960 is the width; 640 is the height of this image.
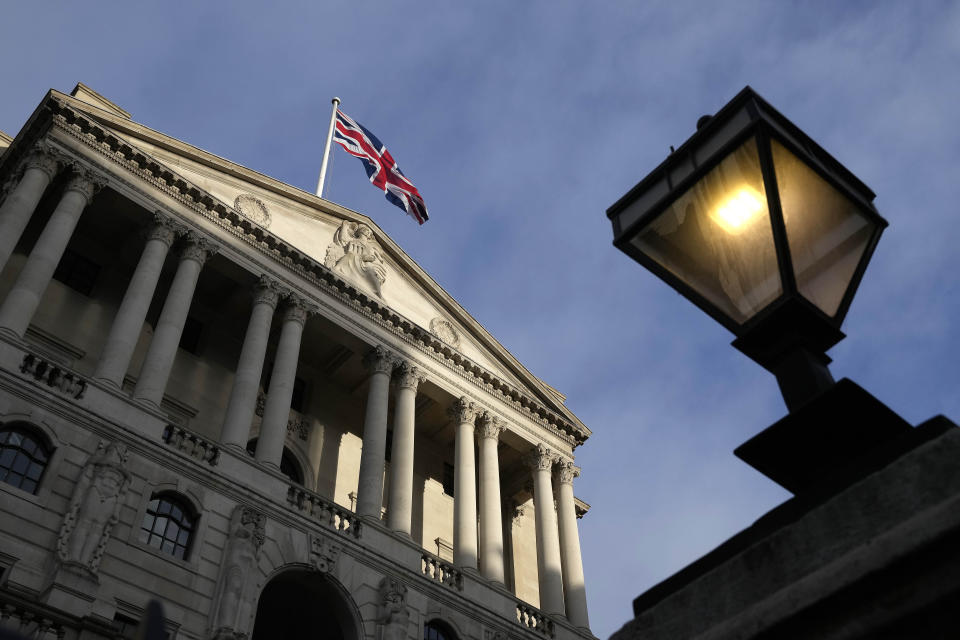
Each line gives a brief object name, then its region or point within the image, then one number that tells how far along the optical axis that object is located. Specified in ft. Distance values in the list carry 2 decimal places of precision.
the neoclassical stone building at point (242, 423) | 64.69
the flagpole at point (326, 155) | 116.78
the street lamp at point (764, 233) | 13.16
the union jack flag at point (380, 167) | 120.88
